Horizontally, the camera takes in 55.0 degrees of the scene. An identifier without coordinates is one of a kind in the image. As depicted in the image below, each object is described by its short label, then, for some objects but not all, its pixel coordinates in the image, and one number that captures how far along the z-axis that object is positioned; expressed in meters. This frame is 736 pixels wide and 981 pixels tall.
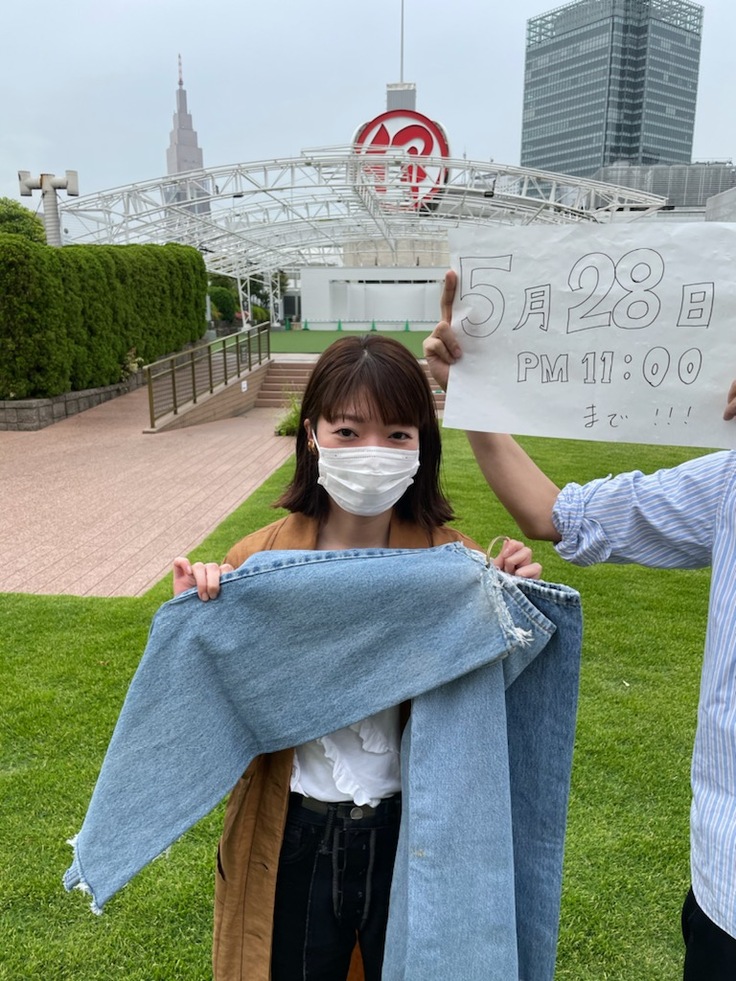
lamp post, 14.41
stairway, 15.49
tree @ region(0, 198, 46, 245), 31.09
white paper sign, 1.26
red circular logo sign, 24.78
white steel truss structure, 24.95
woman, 1.29
